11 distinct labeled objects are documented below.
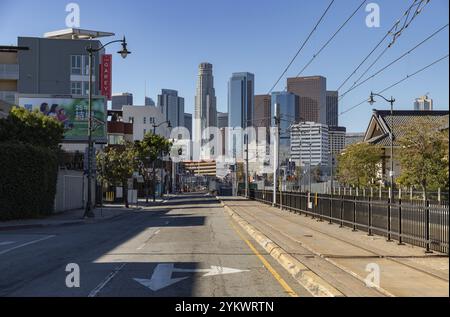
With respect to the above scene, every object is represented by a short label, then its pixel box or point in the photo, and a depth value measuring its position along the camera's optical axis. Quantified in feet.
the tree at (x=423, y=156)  137.69
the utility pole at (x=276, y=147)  148.56
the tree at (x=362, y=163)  209.56
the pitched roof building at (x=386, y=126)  216.13
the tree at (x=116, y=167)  185.78
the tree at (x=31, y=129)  118.32
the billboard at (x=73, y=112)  185.68
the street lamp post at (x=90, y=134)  110.23
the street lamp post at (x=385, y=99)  146.10
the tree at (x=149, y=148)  263.66
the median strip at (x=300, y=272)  32.22
